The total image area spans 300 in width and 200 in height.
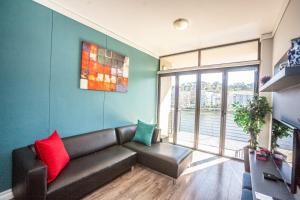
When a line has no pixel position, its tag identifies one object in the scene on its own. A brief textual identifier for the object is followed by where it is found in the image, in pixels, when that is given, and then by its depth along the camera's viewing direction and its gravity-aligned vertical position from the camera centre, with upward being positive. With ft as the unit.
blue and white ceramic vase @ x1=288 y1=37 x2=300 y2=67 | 3.56 +1.29
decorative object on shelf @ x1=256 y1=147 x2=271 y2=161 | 6.65 -2.64
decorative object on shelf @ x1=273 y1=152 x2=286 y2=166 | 6.13 -2.58
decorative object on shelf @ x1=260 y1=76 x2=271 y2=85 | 7.36 +1.21
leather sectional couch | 4.78 -3.26
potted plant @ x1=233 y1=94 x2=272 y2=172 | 8.79 -1.04
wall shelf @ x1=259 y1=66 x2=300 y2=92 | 3.17 +0.70
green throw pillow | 9.83 -2.56
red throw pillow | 5.34 -2.42
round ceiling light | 8.08 +4.52
